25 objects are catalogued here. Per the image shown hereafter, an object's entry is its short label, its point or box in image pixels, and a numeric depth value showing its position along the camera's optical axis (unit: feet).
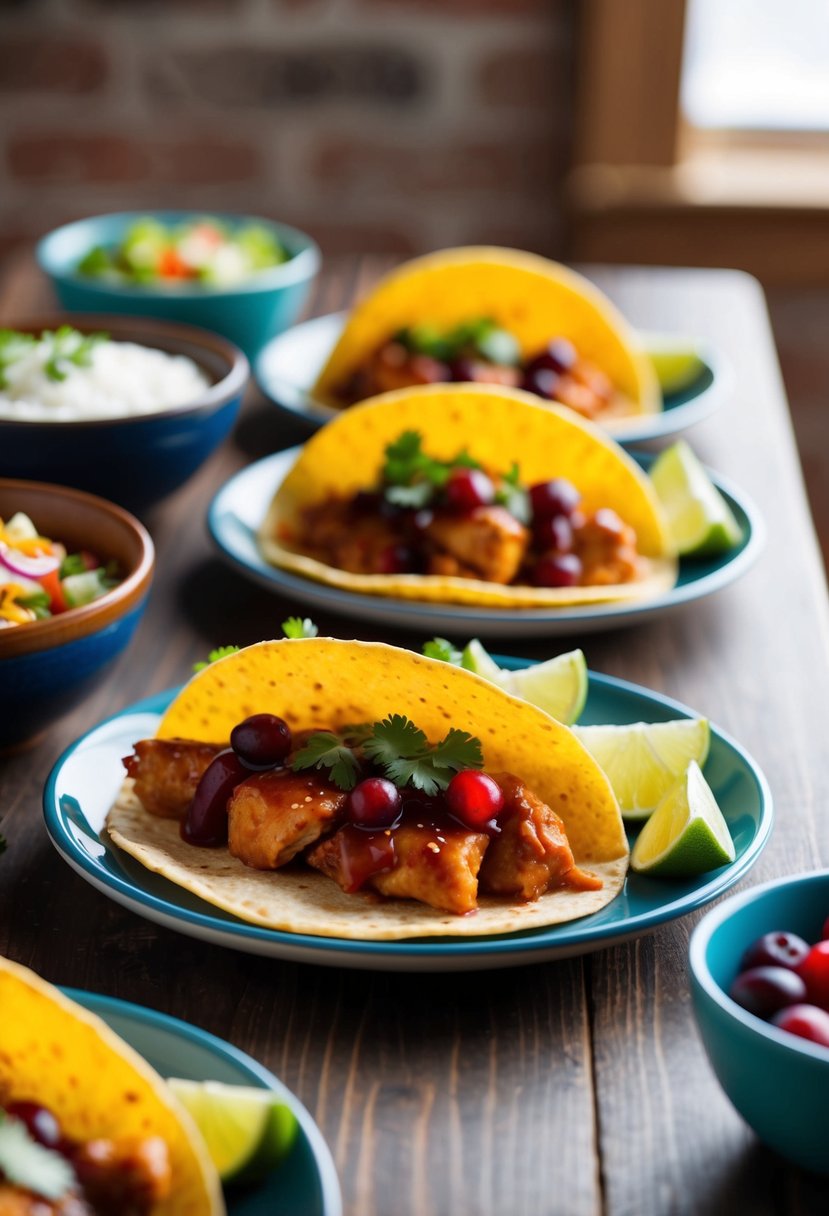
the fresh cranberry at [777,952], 4.15
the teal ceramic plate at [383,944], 4.28
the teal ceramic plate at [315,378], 5.66
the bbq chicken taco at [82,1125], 3.61
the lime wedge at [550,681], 4.71
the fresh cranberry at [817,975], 4.13
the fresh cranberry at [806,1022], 4.00
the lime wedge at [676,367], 5.92
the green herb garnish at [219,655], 4.58
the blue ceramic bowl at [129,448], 5.14
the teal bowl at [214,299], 5.91
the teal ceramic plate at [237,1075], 3.85
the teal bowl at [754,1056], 3.88
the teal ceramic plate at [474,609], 4.95
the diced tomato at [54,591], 4.77
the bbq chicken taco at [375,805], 4.38
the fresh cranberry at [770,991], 4.12
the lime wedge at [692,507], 5.20
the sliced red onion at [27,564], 4.74
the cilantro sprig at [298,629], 4.61
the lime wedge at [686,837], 4.40
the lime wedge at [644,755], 4.58
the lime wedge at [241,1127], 3.84
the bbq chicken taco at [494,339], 5.76
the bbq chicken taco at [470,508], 5.11
